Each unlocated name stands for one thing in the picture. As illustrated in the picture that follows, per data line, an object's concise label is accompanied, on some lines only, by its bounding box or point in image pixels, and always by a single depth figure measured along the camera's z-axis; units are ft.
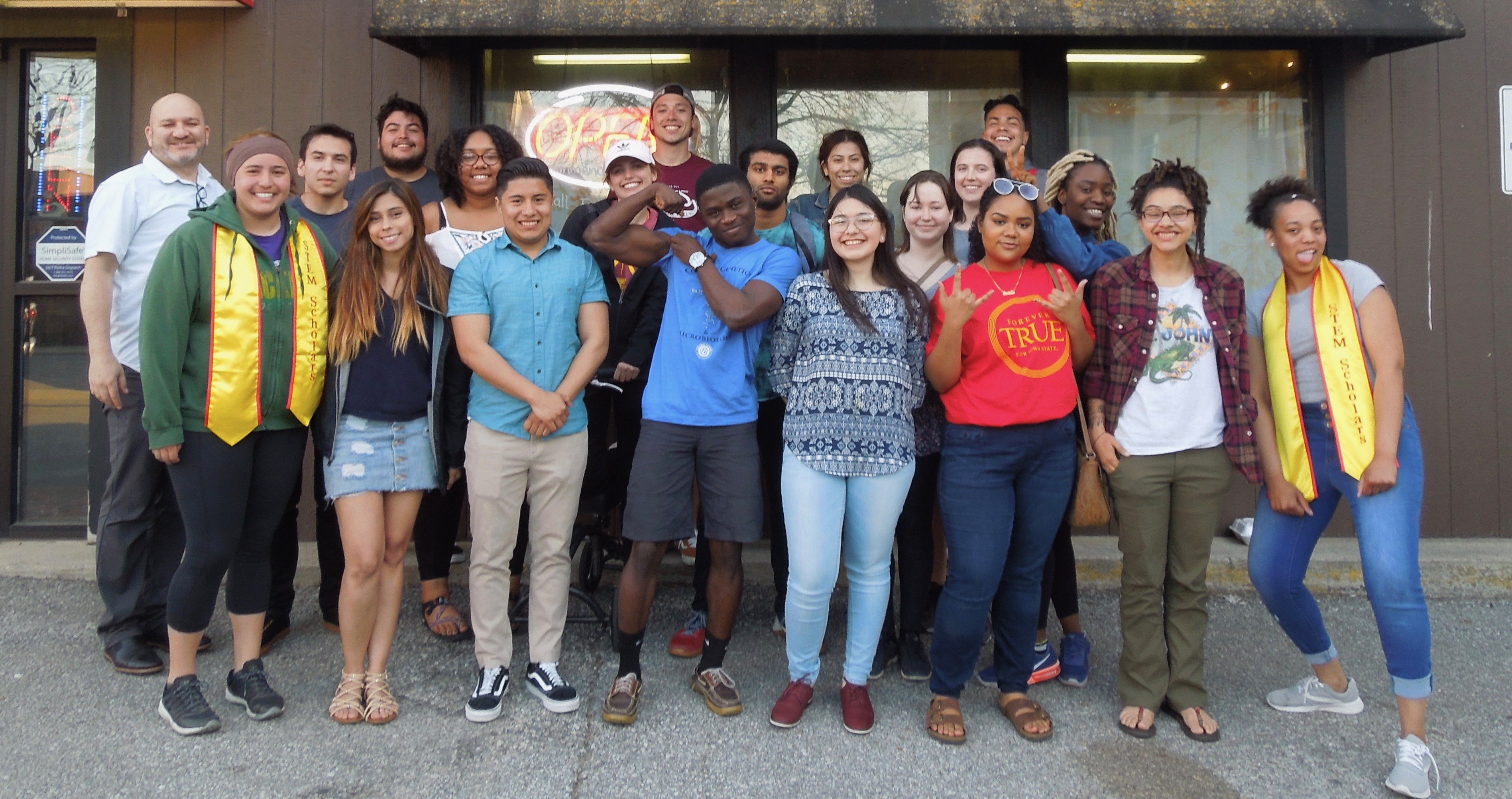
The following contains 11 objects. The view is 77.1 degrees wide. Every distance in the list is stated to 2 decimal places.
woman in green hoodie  10.34
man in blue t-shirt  10.95
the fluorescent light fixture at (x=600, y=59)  17.72
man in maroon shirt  14.08
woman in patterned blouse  10.39
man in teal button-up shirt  10.98
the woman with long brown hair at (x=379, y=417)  10.75
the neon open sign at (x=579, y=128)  17.90
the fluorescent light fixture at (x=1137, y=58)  17.99
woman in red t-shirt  10.48
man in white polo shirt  11.94
